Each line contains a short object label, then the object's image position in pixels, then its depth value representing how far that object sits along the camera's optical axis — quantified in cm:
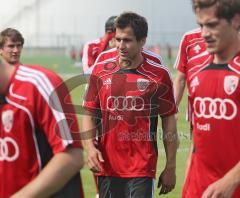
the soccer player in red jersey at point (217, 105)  928
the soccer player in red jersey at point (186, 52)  1781
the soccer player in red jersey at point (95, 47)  2150
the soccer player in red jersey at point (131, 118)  1389
